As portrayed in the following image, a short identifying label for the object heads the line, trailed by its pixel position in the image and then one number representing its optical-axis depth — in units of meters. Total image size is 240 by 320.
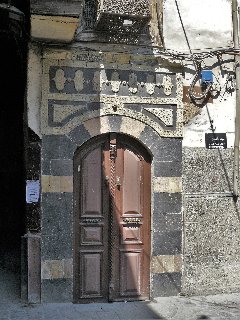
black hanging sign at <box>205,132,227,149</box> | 7.34
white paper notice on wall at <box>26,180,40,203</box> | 6.71
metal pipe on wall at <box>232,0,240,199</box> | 7.37
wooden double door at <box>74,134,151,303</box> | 6.94
